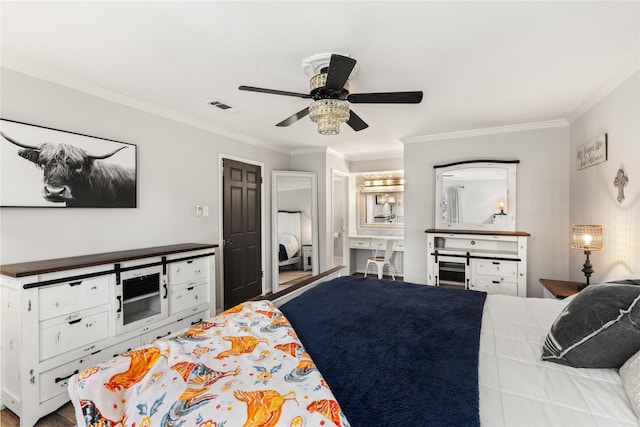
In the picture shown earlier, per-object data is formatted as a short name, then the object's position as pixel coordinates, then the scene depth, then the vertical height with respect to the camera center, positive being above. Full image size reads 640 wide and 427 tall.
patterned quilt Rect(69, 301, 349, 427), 0.78 -0.52
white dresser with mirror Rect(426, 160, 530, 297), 3.69 -0.27
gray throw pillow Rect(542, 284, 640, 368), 1.13 -0.48
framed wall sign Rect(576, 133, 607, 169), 2.73 +0.58
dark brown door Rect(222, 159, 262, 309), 4.06 -0.29
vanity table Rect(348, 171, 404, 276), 5.70 -0.06
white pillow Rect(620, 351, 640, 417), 0.95 -0.58
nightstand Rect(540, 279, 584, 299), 2.82 -0.78
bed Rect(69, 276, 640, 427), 0.85 -0.62
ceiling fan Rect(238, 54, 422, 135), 2.00 +0.78
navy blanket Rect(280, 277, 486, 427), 0.95 -0.62
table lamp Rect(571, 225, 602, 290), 2.65 -0.26
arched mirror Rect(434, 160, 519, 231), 3.95 +0.21
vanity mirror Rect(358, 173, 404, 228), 5.72 +0.18
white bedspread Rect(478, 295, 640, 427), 0.93 -0.64
